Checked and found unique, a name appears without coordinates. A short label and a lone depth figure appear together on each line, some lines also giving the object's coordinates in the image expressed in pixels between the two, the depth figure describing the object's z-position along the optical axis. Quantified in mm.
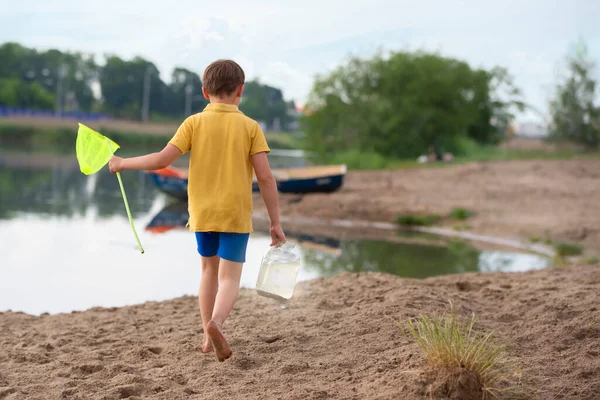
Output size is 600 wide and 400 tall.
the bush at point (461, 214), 15414
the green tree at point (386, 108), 30922
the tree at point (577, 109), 38156
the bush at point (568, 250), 11844
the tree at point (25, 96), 61781
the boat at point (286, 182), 17797
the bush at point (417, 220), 15104
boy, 4598
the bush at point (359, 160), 27859
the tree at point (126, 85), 54531
